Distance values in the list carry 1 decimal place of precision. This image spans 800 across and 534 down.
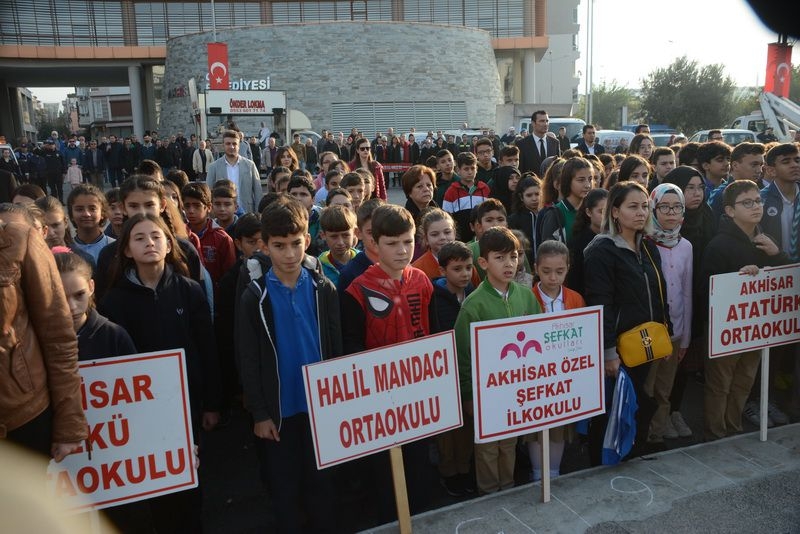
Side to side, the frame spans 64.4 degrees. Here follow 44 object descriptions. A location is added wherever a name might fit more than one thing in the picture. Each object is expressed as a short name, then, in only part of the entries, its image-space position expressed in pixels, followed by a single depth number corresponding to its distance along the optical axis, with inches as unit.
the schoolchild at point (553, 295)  154.5
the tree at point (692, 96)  1758.1
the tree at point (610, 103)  2795.3
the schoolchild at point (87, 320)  117.1
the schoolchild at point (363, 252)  156.4
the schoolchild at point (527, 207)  230.8
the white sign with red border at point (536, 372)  133.3
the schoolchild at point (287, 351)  126.5
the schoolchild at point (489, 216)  197.0
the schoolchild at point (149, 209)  156.1
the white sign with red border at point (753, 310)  158.7
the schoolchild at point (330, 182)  271.0
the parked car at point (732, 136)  755.4
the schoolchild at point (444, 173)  295.0
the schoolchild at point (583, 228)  178.2
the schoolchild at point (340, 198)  205.3
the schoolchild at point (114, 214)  201.1
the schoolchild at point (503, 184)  294.4
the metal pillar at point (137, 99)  1675.7
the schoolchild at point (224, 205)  220.5
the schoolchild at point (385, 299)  136.9
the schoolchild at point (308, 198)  219.5
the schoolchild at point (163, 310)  133.0
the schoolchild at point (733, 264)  171.8
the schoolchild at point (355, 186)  243.4
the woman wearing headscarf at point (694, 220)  197.2
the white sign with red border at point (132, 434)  111.9
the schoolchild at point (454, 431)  157.6
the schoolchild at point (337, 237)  169.4
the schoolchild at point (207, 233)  199.3
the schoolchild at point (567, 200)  204.5
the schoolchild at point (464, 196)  273.9
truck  692.1
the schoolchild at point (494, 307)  147.8
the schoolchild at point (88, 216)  178.1
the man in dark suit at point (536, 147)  374.9
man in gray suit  309.7
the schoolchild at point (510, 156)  316.5
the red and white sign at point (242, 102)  845.2
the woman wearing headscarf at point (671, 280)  168.4
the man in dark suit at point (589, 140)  428.2
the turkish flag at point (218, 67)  967.6
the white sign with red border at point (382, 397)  119.6
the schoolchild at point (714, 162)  247.4
